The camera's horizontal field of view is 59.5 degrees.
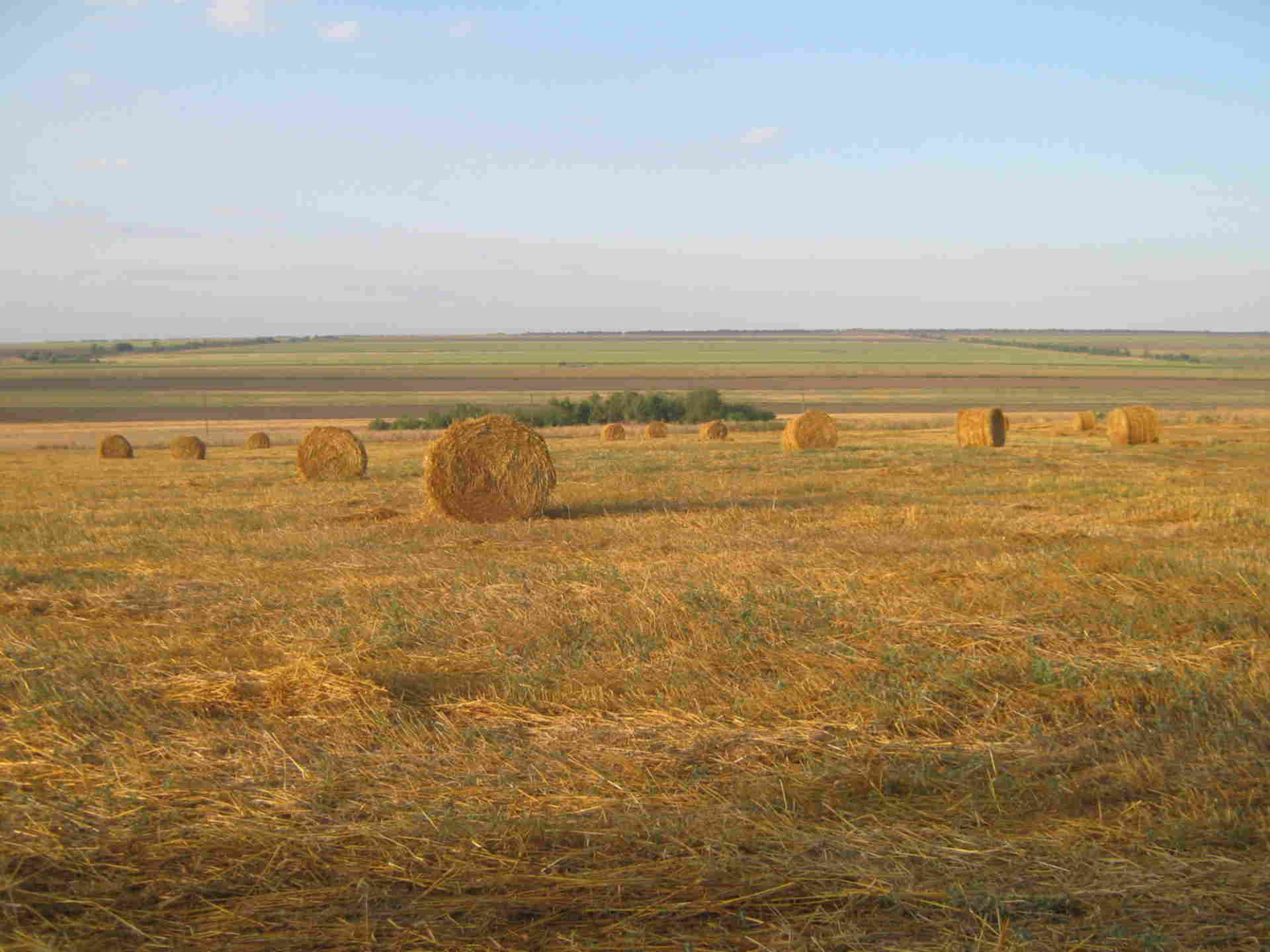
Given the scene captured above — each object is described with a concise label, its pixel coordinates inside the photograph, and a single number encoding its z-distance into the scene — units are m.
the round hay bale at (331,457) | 22.94
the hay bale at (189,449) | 33.81
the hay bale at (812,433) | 30.81
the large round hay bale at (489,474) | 15.52
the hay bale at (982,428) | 30.86
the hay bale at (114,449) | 34.78
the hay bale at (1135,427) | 30.23
